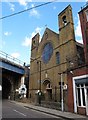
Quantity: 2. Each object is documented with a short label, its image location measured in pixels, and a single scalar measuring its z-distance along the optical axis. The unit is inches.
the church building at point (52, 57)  590.9
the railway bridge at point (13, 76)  738.7
